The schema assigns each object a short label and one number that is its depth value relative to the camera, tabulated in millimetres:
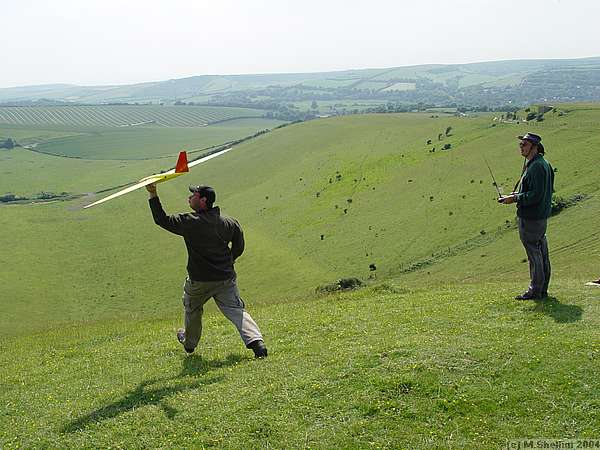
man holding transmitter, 12328
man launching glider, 10742
